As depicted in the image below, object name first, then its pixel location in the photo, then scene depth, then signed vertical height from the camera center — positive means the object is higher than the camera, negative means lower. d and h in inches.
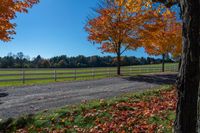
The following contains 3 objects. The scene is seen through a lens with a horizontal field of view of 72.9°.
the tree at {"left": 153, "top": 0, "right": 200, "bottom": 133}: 84.8 -6.3
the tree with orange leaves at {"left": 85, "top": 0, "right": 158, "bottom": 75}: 553.3 +161.8
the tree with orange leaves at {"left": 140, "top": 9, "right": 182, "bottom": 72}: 570.8 +119.1
